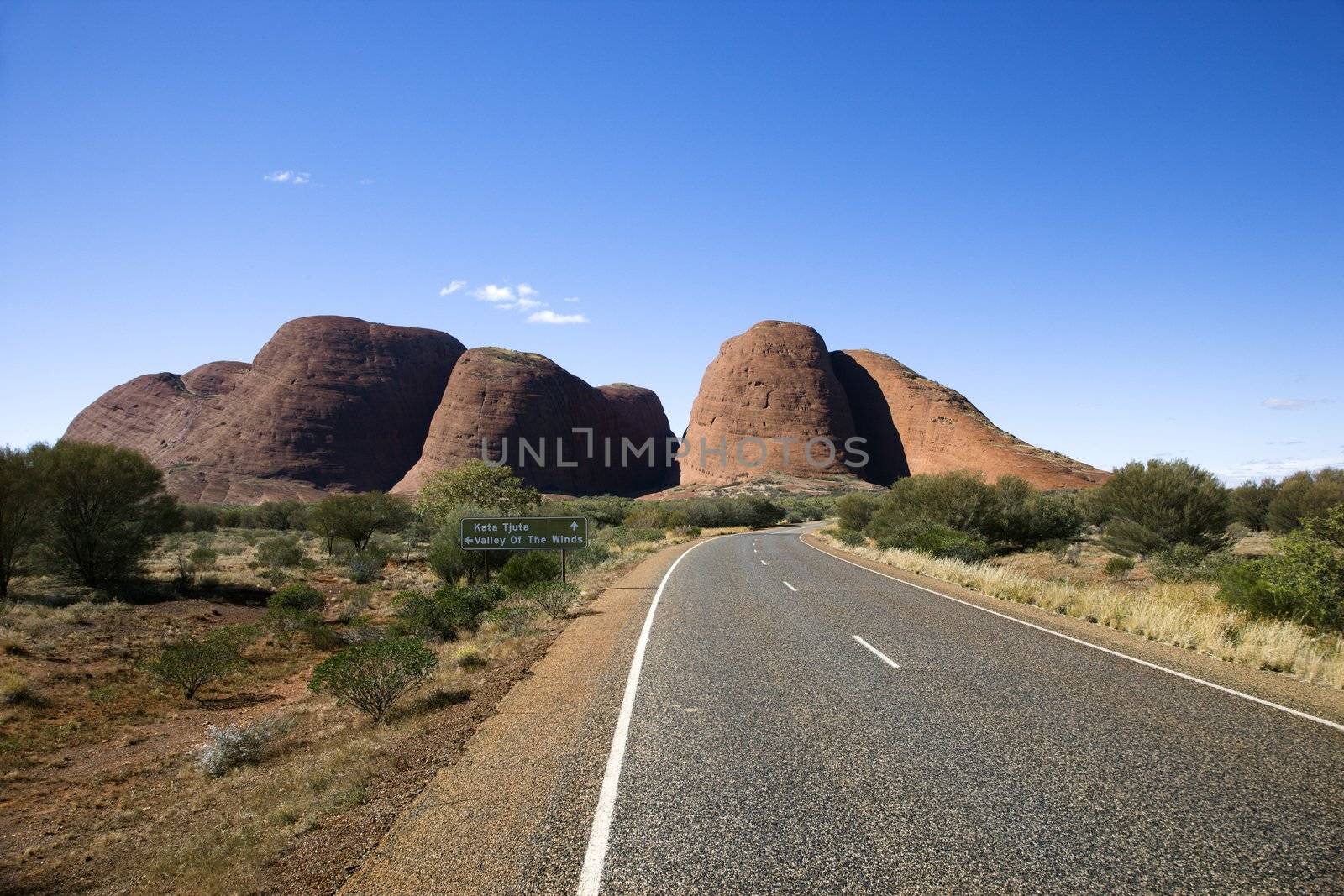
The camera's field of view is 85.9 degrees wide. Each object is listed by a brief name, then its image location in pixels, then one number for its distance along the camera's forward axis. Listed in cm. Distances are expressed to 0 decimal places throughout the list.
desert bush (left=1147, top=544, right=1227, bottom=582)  1580
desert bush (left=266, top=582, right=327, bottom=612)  2036
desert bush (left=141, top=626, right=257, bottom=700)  1248
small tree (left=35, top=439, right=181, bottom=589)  2016
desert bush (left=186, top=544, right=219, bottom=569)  2793
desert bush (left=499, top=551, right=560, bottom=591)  1883
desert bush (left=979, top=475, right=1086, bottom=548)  2730
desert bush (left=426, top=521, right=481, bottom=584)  2266
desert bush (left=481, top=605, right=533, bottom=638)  1166
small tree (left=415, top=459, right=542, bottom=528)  3084
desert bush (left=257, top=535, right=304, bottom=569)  2833
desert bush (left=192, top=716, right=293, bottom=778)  829
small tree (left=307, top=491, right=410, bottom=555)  3441
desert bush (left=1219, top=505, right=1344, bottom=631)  917
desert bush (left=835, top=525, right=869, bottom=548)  2980
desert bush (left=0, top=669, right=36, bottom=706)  1136
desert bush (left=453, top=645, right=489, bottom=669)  986
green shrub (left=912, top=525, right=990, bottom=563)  2025
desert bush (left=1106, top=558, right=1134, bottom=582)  1812
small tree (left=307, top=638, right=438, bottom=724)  860
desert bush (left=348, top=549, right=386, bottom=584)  2628
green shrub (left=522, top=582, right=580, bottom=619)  1300
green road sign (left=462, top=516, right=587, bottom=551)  1655
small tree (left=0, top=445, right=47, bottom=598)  1886
